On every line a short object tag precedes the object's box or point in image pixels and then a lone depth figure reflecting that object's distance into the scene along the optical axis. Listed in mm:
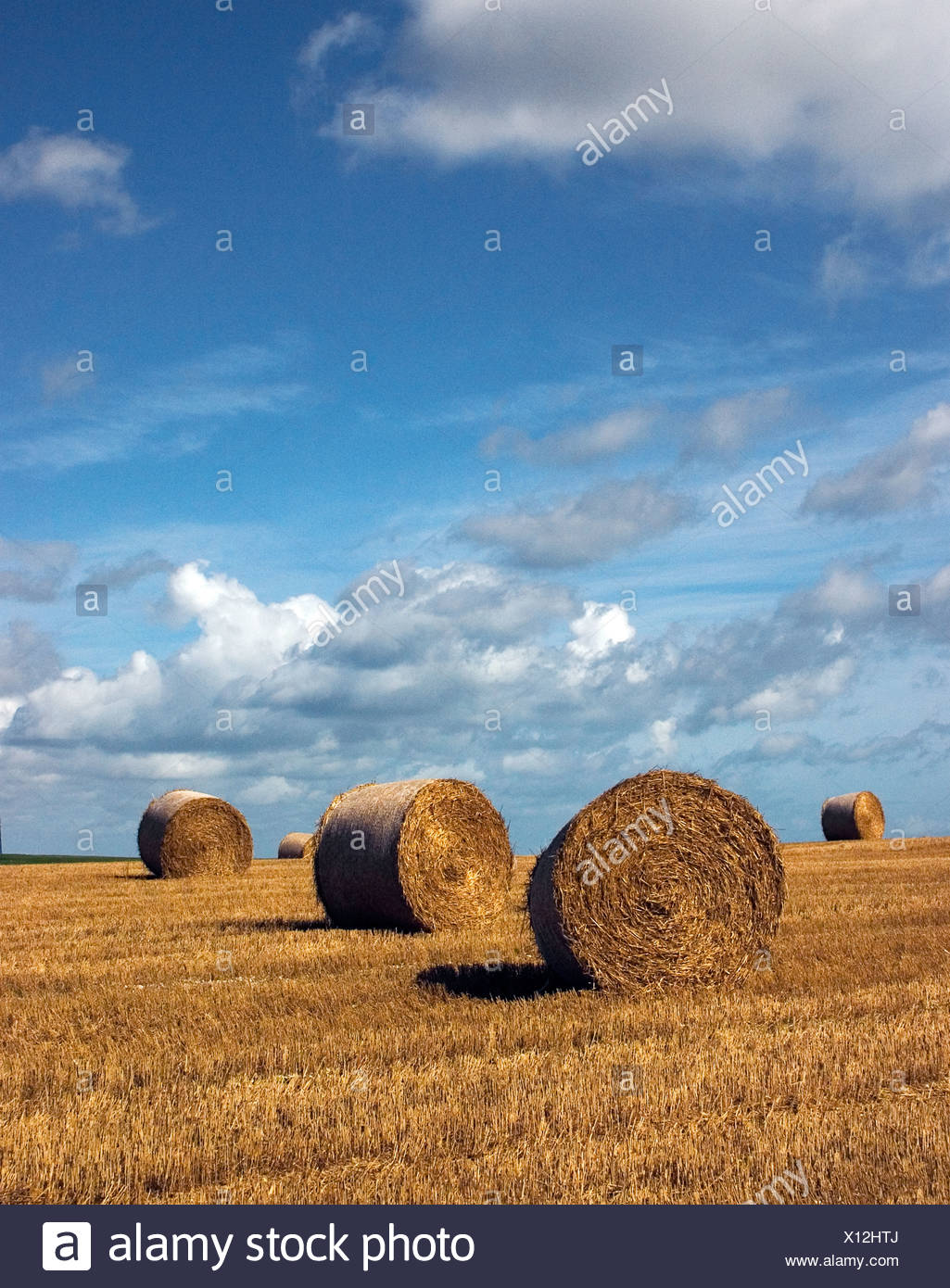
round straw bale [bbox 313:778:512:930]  15016
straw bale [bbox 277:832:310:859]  35625
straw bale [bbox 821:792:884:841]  36812
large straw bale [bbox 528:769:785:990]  10242
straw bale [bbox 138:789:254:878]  25547
